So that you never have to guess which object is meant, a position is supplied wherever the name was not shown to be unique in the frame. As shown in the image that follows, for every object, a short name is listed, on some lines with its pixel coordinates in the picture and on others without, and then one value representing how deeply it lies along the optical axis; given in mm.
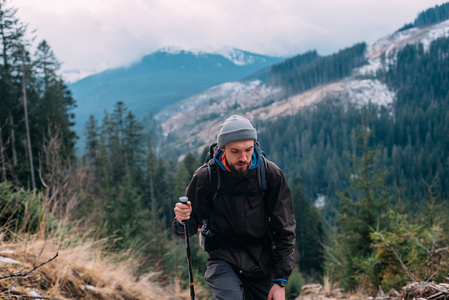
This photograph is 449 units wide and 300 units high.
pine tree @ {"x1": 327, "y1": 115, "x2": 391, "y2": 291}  10812
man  2889
